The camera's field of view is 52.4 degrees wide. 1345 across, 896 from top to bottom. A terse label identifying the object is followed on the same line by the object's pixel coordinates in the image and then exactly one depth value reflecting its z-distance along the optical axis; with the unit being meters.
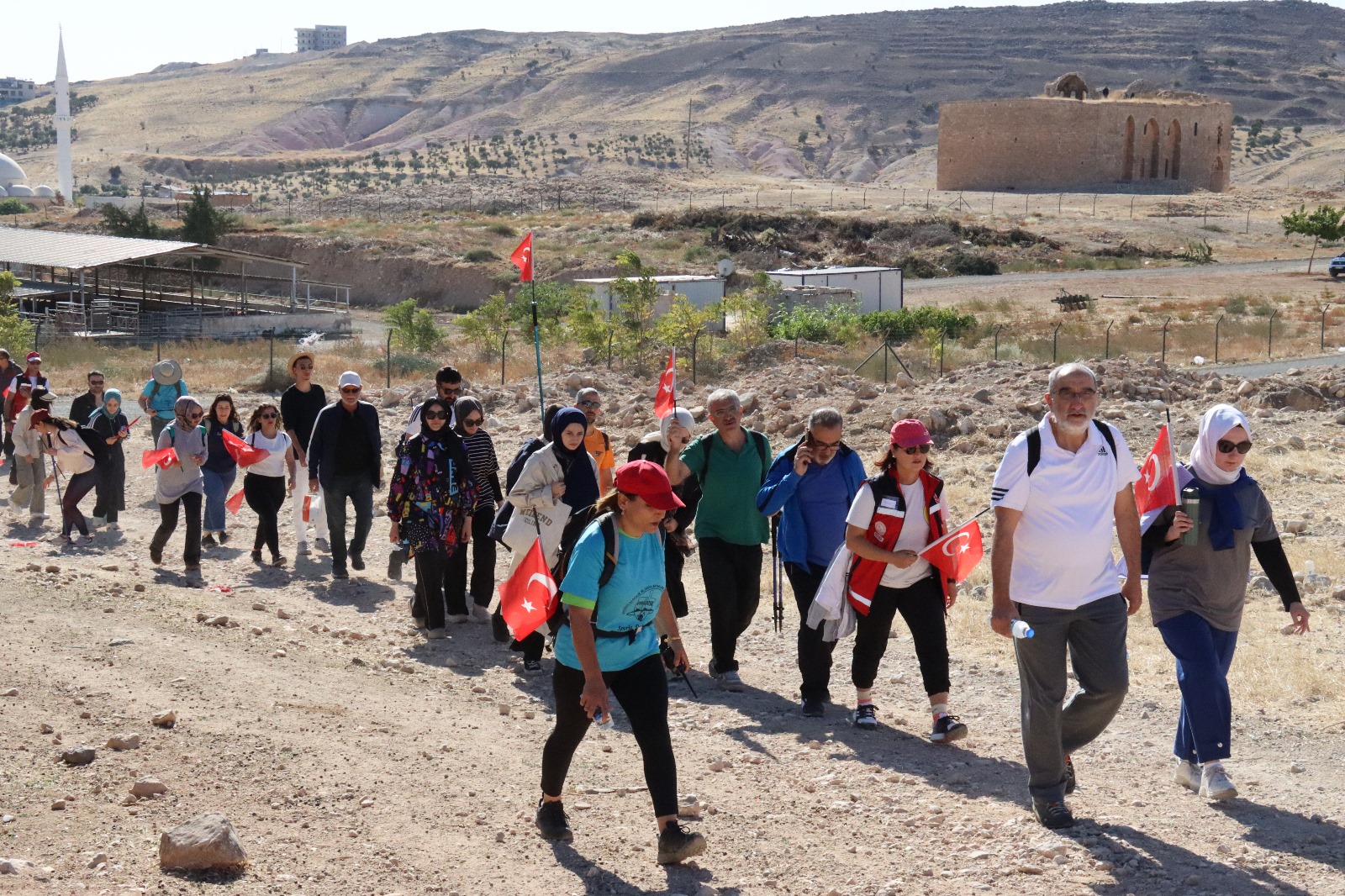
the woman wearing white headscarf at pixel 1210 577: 5.53
